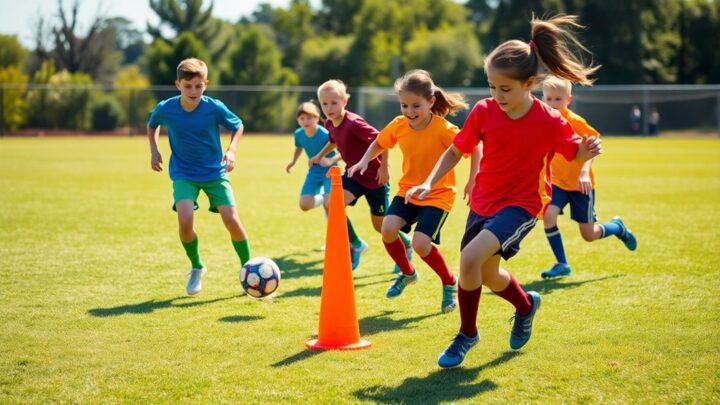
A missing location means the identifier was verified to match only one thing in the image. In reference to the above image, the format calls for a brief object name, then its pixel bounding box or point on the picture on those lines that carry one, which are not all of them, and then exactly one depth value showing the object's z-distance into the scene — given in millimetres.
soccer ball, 6258
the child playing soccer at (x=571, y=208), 7688
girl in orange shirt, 6103
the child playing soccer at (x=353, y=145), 7781
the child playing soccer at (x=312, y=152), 9727
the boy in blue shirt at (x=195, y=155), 6973
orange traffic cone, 5180
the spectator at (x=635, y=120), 41688
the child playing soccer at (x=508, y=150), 4746
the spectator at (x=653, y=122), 41406
